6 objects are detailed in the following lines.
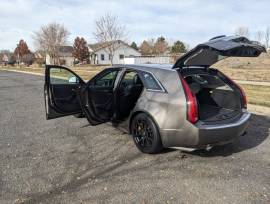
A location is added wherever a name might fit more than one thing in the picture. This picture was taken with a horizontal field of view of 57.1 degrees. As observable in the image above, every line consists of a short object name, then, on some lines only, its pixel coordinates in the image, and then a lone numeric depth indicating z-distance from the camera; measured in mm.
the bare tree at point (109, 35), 24875
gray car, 3629
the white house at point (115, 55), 55347
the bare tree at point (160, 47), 63906
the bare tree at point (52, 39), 41003
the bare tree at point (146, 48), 66875
